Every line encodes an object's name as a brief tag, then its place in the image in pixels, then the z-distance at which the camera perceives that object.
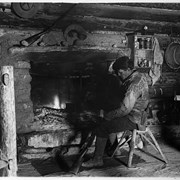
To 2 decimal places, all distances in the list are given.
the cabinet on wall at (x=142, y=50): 6.07
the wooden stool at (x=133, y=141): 4.17
